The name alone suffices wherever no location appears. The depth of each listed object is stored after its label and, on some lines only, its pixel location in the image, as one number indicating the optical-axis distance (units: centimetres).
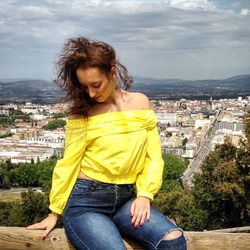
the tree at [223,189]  617
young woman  119
